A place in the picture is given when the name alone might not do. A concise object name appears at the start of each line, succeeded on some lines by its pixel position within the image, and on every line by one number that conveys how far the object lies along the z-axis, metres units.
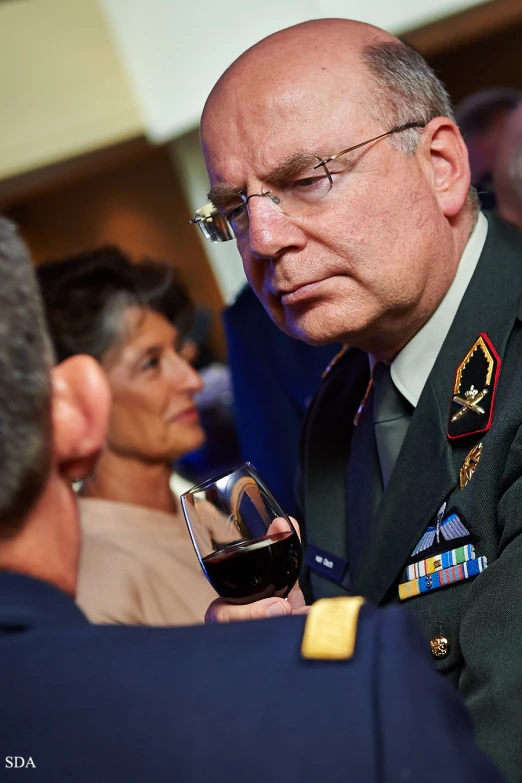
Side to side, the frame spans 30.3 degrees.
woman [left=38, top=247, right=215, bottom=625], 2.84
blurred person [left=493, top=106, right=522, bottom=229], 3.53
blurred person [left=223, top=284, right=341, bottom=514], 2.88
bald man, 1.57
